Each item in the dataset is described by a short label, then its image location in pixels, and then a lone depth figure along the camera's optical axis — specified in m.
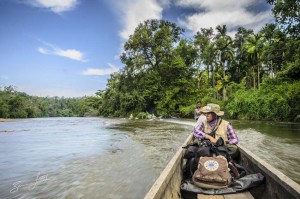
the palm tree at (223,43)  28.92
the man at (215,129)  3.41
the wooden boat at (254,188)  1.87
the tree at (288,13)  9.63
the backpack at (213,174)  2.42
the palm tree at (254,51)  27.20
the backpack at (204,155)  2.83
